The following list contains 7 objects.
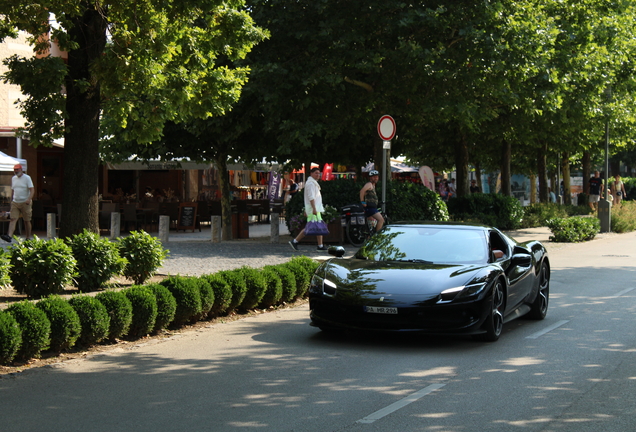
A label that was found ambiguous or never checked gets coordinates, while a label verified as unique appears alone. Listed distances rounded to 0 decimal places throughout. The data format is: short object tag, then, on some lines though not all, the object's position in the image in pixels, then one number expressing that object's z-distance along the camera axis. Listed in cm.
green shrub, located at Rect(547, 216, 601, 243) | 2531
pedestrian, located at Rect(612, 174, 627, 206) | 4892
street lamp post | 3043
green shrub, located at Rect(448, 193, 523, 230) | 2916
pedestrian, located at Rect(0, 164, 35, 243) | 2067
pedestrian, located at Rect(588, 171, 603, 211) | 4013
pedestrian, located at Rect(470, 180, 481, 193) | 5469
